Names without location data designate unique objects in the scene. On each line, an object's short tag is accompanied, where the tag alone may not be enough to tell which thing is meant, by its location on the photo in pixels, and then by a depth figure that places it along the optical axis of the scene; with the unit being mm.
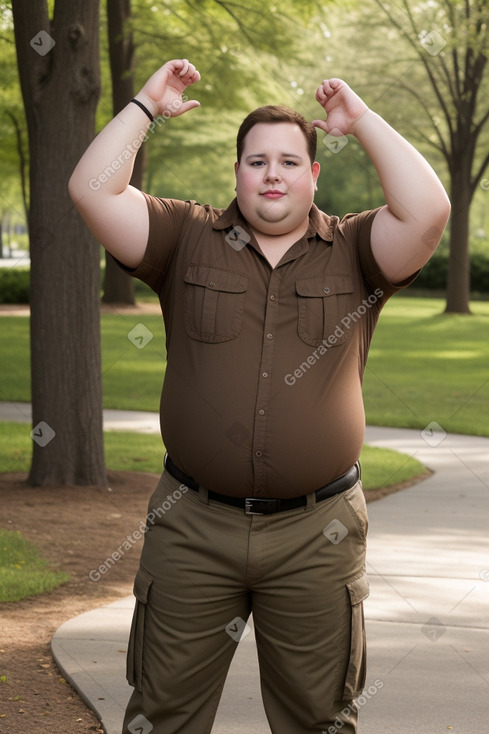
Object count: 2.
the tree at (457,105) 28391
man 2775
